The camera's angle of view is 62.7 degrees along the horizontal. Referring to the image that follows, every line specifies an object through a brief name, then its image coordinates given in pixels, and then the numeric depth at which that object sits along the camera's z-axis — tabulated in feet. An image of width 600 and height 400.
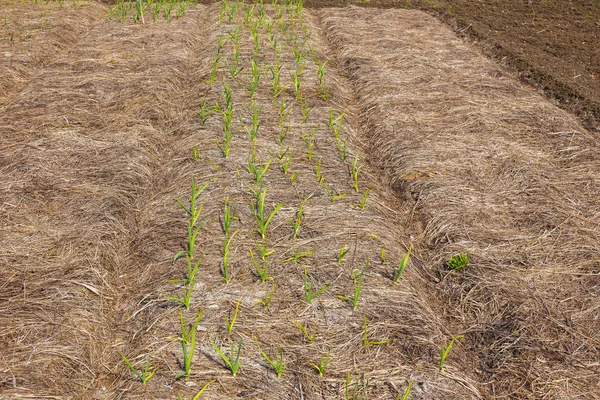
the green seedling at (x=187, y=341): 6.81
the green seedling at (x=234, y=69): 16.06
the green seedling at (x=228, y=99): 13.61
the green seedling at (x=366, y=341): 7.43
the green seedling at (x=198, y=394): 6.38
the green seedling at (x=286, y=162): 11.48
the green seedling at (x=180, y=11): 22.61
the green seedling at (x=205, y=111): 13.46
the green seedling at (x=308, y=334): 7.48
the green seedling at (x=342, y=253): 8.86
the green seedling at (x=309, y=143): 12.27
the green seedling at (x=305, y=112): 13.89
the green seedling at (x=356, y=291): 7.98
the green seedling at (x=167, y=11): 22.22
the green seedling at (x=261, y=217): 9.45
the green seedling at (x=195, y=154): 11.87
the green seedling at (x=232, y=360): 6.77
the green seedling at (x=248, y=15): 21.44
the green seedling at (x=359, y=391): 6.61
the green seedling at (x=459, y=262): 9.22
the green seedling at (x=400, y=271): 8.34
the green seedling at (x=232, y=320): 7.41
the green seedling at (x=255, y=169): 10.56
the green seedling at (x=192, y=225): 8.84
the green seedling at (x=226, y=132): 12.11
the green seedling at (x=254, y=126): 12.70
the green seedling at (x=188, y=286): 7.94
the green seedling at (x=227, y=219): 9.27
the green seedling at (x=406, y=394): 6.32
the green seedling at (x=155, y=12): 21.83
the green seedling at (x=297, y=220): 9.53
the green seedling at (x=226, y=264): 8.42
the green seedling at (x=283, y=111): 13.73
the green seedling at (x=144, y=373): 6.67
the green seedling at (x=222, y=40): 18.54
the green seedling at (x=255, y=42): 18.11
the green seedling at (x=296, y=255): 8.82
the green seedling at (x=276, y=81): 15.13
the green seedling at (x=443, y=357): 7.15
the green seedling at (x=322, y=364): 6.99
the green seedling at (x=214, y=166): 11.62
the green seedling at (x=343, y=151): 12.15
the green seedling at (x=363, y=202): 10.54
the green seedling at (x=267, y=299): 8.14
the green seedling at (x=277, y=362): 6.84
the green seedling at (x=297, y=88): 14.88
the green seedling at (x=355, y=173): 11.15
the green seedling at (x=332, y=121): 13.31
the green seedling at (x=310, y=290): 8.06
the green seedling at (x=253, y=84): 14.62
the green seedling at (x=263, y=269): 8.48
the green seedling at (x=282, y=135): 12.87
